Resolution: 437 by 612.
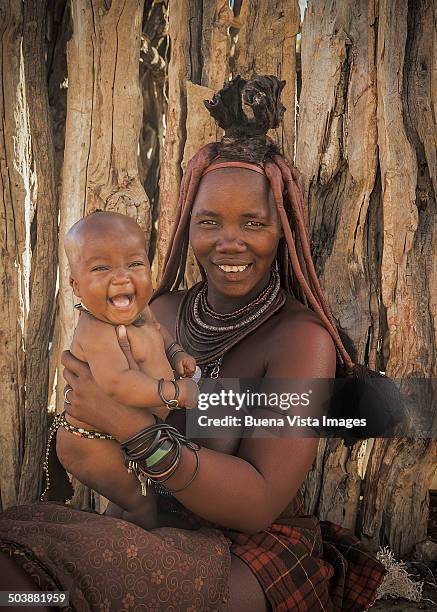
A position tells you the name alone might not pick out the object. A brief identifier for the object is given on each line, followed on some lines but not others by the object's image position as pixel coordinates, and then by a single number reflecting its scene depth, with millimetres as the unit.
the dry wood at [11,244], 2678
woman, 1689
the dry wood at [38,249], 2723
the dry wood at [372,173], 2578
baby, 1769
